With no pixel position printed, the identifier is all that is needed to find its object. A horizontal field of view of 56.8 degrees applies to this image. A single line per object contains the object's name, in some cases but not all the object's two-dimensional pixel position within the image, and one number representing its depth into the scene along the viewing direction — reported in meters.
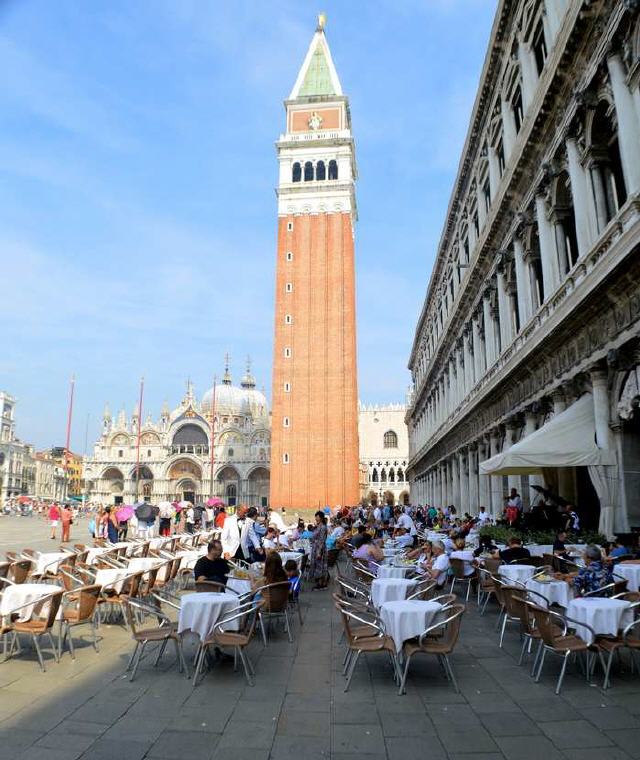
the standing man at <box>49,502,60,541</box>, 24.23
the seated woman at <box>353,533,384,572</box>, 10.69
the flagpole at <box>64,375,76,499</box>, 50.64
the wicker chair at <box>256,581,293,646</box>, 7.70
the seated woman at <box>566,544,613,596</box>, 7.23
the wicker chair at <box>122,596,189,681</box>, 6.20
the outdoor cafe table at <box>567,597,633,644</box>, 5.95
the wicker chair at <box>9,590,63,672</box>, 6.60
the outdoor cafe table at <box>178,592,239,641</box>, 6.29
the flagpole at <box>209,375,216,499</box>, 75.06
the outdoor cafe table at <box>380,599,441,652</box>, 5.96
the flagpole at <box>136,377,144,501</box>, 69.69
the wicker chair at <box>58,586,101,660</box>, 7.15
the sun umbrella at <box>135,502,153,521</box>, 18.77
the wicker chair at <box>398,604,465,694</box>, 5.76
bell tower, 52.97
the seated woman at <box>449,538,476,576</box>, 10.85
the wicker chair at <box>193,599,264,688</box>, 6.02
